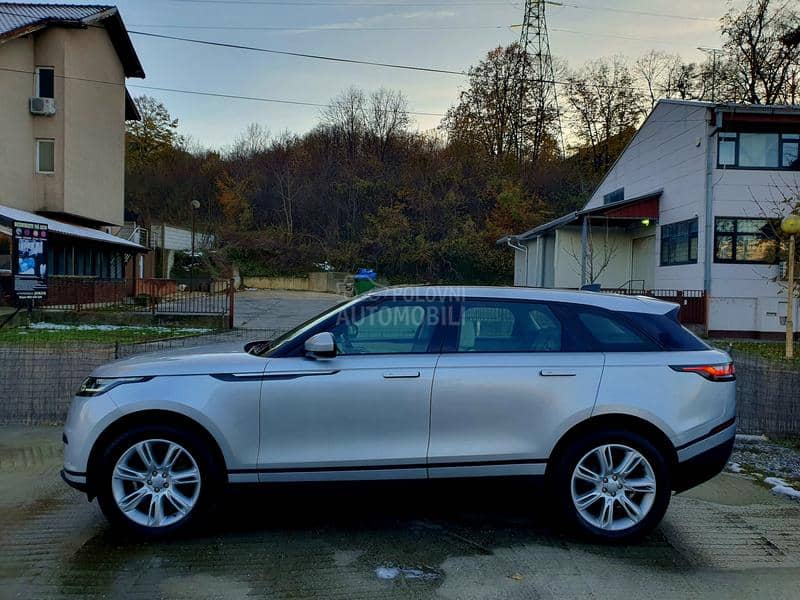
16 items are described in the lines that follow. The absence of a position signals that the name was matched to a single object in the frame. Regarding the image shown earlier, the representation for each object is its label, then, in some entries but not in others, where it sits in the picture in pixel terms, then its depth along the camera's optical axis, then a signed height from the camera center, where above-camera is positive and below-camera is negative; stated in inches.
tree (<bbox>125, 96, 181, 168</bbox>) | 2007.9 +495.5
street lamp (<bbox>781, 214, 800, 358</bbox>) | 471.5 +25.2
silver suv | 153.2 -33.7
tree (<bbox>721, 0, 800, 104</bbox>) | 1321.4 +534.2
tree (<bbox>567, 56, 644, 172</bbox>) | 1697.8 +523.8
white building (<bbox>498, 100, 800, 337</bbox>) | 705.0 +107.2
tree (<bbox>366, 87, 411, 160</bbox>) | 1853.0 +505.7
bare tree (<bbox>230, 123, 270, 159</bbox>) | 1957.4 +451.2
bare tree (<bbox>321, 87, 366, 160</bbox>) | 1878.4 +504.6
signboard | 624.7 +20.4
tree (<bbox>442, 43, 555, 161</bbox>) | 1804.9 +542.2
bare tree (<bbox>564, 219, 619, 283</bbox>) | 896.3 +59.5
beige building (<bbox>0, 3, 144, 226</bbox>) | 878.4 +263.5
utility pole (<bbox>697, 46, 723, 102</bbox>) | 1438.2 +526.4
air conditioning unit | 896.3 +255.0
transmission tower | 1768.0 +590.1
